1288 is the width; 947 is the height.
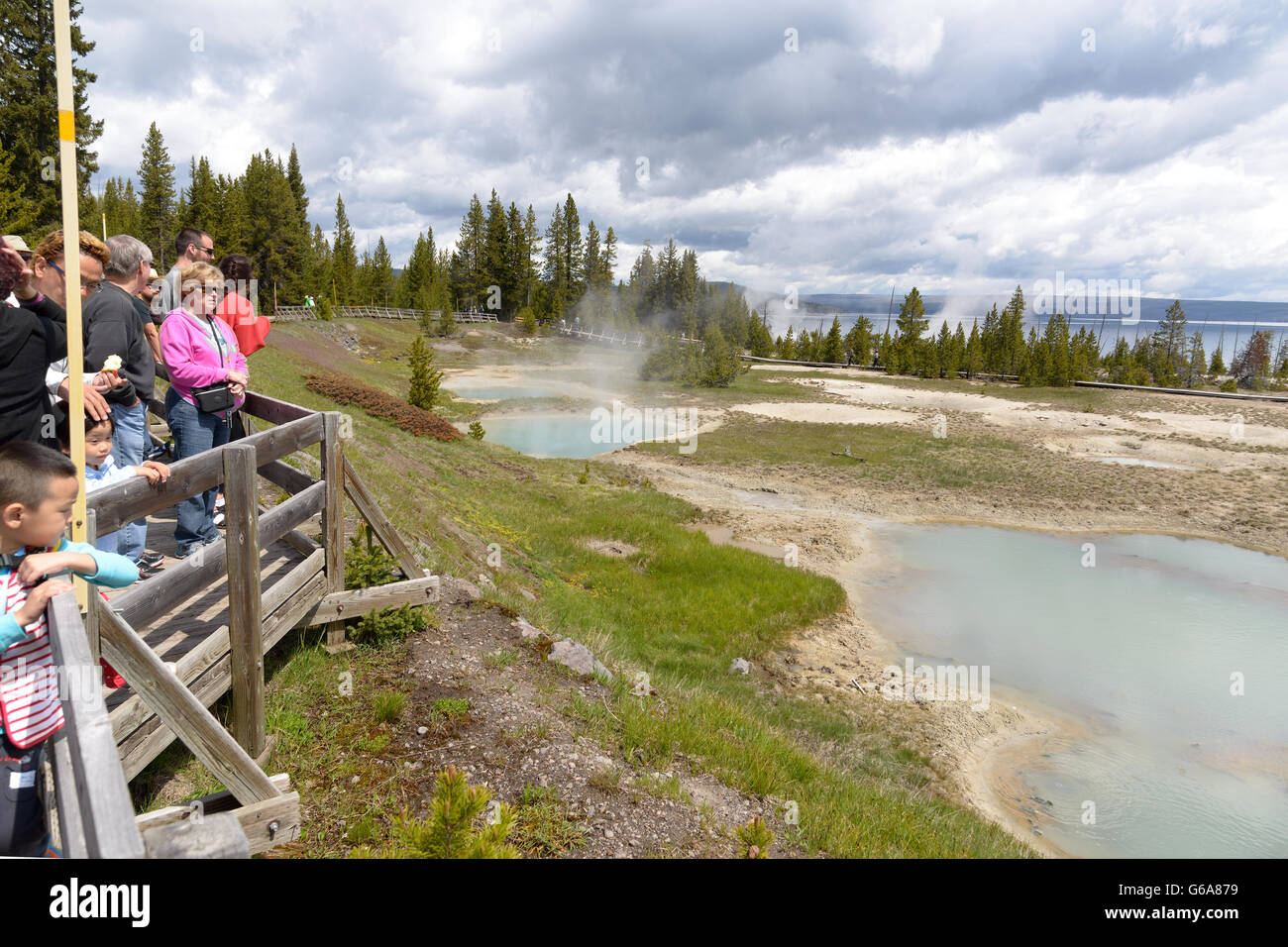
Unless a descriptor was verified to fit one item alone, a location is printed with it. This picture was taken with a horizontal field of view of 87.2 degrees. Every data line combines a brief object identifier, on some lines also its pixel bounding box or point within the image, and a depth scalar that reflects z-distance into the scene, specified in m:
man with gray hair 5.69
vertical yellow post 2.63
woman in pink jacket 6.29
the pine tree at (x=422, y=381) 31.52
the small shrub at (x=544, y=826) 5.16
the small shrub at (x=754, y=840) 5.04
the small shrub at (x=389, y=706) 6.18
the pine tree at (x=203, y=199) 61.47
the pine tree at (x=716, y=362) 63.53
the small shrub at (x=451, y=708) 6.54
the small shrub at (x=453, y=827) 3.46
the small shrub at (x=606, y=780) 6.08
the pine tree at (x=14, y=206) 33.53
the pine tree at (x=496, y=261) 87.62
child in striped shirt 2.94
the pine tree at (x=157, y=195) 67.00
